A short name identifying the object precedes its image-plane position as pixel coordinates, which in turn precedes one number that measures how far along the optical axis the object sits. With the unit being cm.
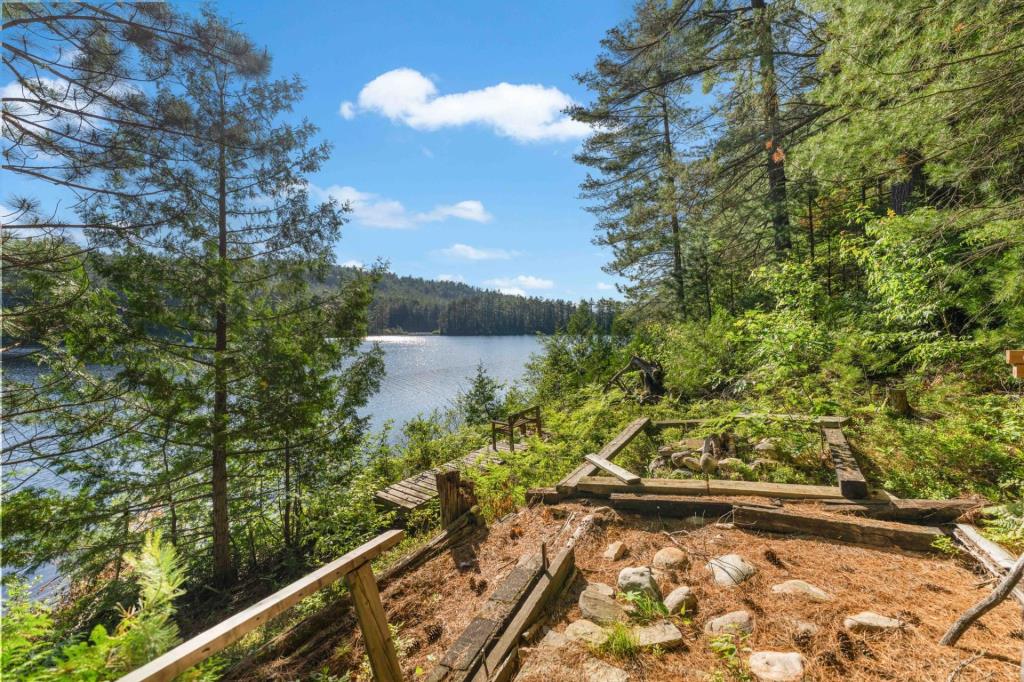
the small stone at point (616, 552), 341
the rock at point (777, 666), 201
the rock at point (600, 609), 262
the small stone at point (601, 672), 213
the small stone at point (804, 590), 260
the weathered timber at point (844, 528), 319
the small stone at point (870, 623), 225
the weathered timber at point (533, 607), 231
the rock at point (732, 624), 241
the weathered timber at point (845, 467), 373
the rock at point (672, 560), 315
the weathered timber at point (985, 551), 257
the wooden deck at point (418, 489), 795
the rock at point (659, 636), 232
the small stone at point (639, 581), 279
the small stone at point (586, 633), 239
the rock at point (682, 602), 265
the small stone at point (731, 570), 289
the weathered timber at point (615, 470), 433
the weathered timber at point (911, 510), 331
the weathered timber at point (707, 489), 389
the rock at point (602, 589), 288
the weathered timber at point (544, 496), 462
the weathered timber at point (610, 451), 463
